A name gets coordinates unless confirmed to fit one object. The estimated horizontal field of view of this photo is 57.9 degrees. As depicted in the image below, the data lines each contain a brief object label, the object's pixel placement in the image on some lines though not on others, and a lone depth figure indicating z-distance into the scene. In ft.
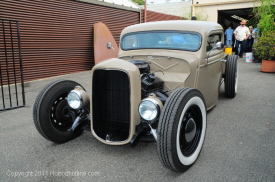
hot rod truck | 7.75
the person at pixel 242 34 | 36.11
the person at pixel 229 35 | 39.52
